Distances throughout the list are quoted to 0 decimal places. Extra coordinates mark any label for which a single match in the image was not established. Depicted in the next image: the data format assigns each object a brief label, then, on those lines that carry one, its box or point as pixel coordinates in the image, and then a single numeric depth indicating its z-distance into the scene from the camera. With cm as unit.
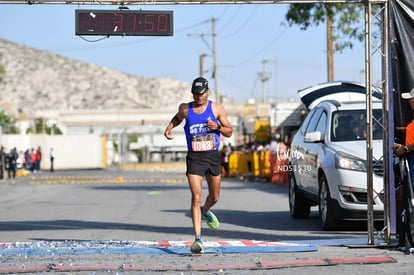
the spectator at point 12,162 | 4740
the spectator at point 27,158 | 6434
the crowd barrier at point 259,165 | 3145
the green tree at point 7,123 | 10544
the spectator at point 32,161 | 6298
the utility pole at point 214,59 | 6682
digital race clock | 1116
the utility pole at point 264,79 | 8425
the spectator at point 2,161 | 4397
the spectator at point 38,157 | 6345
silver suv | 1286
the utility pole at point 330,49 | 3134
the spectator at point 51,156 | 6466
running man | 1041
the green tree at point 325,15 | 2841
